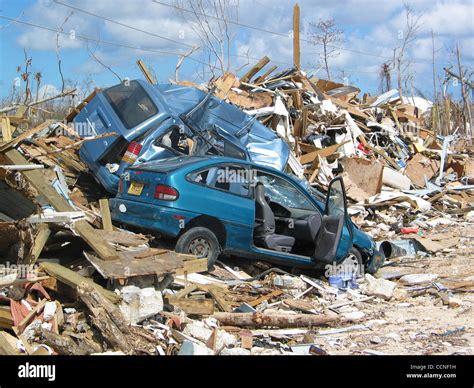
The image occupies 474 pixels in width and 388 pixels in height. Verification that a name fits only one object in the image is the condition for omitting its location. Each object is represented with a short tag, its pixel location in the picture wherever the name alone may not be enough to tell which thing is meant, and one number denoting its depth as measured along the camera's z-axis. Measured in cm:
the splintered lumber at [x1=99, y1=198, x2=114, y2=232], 846
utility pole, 1984
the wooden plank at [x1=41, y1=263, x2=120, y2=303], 646
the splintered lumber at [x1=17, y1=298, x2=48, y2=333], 599
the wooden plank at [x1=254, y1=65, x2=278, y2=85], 1759
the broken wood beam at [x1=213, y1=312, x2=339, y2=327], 697
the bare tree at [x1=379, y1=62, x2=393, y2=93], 3205
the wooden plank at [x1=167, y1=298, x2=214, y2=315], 700
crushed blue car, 1010
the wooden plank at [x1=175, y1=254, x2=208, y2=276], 770
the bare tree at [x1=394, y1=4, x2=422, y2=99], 3260
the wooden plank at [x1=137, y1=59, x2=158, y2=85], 1484
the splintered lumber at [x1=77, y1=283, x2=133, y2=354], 587
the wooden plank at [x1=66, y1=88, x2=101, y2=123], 1301
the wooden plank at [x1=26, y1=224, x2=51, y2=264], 689
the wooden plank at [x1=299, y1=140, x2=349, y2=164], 1486
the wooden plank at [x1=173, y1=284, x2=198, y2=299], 738
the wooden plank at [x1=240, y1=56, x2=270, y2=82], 1752
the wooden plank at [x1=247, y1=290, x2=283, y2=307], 794
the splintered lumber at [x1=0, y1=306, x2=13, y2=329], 609
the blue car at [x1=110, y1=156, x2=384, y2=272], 842
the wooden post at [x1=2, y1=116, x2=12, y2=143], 896
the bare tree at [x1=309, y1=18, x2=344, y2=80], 3115
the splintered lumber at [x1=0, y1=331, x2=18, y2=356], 550
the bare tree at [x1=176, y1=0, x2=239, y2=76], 2157
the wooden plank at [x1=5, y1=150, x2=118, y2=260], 701
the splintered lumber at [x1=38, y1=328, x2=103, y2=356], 568
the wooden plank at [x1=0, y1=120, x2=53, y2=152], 756
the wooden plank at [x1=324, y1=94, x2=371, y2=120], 1784
